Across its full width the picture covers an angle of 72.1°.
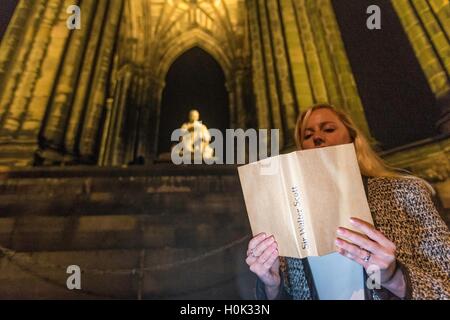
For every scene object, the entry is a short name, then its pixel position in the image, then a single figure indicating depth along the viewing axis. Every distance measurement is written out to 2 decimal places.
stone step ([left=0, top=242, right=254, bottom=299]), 2.24
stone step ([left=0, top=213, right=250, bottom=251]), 2.64
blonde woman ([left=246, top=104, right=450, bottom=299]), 0.92
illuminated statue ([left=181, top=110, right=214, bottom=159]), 7.94
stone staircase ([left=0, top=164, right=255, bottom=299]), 2.28
